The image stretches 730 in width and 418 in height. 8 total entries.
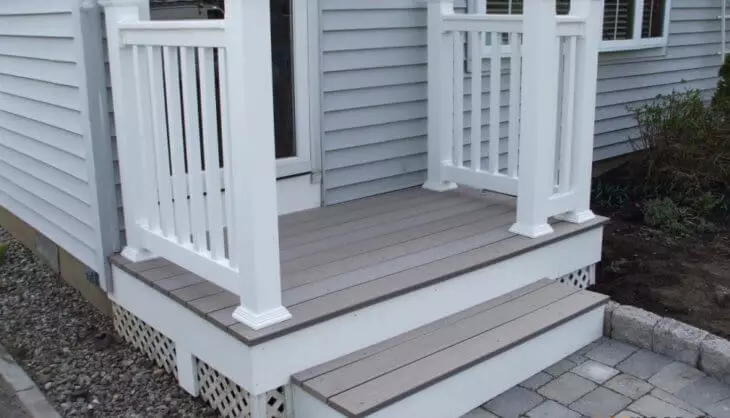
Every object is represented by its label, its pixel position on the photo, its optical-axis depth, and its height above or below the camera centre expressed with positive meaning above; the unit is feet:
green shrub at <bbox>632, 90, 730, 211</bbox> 16.57 -2.90
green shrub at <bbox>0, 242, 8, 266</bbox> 15.16 -4.39
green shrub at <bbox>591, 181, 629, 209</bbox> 17.65 -4.07
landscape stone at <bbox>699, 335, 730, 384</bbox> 9.62 -4.28
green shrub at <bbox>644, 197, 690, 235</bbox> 15.26 -3.99
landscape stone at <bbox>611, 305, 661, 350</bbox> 10.49 -4.21
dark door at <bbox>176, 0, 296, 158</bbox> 12.62 -0.83
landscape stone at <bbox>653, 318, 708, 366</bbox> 10.02 -4.22
